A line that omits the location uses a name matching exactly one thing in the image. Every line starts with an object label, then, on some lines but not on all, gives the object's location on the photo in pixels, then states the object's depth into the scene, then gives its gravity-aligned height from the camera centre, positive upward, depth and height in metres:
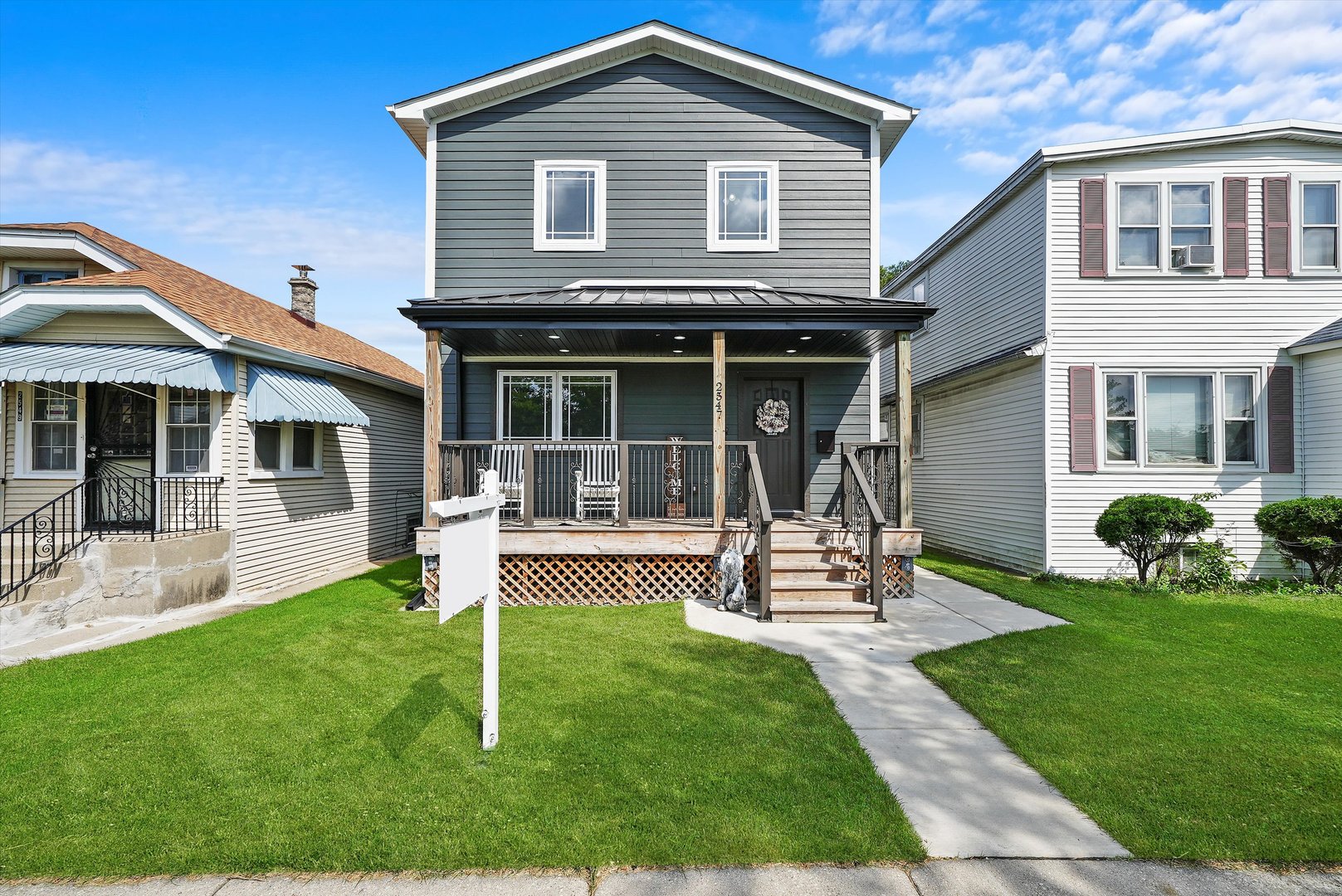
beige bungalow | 7.59 +0.24
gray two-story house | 9.63 +3.55
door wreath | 9.91 +0.60
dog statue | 7.34 -1.57
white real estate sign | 3.24 -0.66
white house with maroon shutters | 9.52 +2.14
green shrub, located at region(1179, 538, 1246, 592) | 8.88 -1.67
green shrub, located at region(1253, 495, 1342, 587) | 8.51 -1.08
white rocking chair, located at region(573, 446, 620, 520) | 8.55 -0.41
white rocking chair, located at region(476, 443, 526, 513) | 8.61 -0.35
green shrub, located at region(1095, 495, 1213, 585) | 8.56 -0.99
